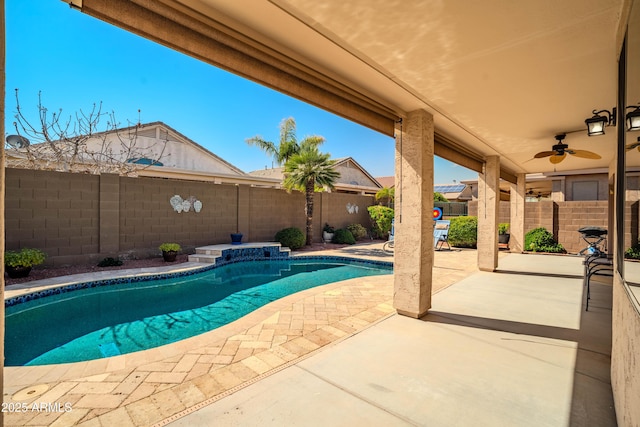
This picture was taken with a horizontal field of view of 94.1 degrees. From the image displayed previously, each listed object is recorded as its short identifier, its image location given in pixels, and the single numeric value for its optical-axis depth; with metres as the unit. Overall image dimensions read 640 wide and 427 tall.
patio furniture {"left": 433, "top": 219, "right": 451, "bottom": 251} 10.95
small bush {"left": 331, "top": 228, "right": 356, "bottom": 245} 13.02
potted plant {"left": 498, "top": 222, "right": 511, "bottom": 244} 10.88
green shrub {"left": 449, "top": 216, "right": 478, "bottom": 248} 11.61
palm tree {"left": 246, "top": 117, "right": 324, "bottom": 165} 12.96
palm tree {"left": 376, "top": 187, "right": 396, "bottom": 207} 15.77
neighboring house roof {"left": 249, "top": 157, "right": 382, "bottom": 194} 20.88
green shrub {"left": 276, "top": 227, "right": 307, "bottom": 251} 11.16
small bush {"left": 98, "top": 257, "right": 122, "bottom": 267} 7.53
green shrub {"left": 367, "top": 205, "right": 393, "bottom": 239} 14.66
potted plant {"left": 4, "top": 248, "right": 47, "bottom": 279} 6.01
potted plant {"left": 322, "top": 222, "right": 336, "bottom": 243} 13.22
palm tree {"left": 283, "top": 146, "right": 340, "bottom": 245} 11.39
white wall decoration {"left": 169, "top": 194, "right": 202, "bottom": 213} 9.09
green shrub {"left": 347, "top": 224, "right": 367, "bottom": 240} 14.08
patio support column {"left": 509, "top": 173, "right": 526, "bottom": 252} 9.74
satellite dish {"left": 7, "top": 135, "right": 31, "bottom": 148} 8.69
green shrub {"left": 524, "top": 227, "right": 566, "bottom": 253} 10.42
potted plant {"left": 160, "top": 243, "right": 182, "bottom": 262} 8.21
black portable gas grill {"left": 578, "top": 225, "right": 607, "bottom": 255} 6.71
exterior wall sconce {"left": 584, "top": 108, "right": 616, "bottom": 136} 3.75
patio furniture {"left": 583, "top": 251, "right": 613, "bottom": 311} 4.98
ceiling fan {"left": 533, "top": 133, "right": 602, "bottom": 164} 5.05
